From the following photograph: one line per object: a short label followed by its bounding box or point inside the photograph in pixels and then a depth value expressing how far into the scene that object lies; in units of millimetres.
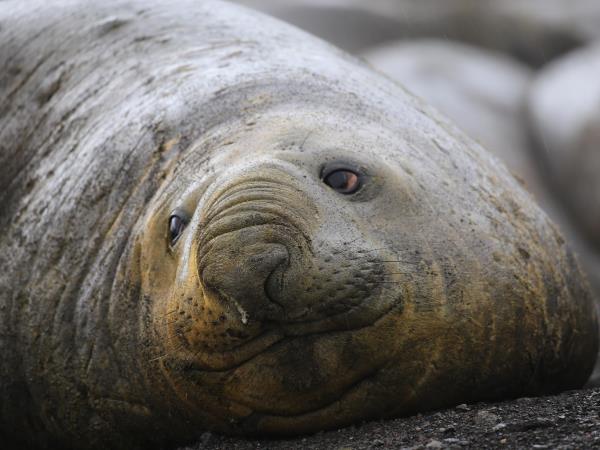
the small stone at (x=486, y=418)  6480
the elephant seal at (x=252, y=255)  6312
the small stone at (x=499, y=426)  6337
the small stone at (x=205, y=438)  7014
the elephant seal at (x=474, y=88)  18437
